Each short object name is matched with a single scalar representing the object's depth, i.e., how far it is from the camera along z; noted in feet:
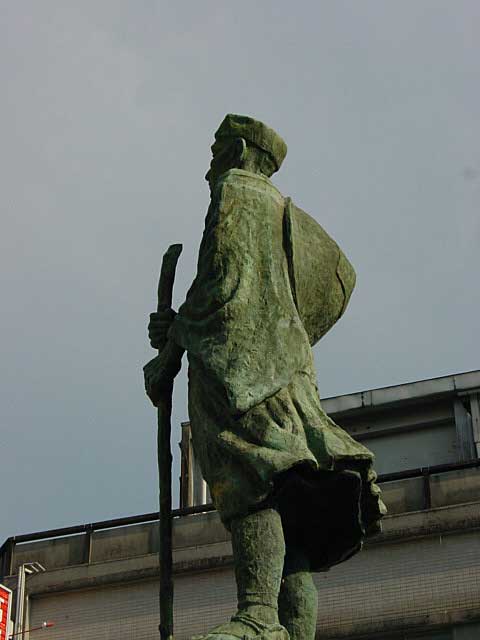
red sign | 98.78
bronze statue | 28.94
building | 90.94
